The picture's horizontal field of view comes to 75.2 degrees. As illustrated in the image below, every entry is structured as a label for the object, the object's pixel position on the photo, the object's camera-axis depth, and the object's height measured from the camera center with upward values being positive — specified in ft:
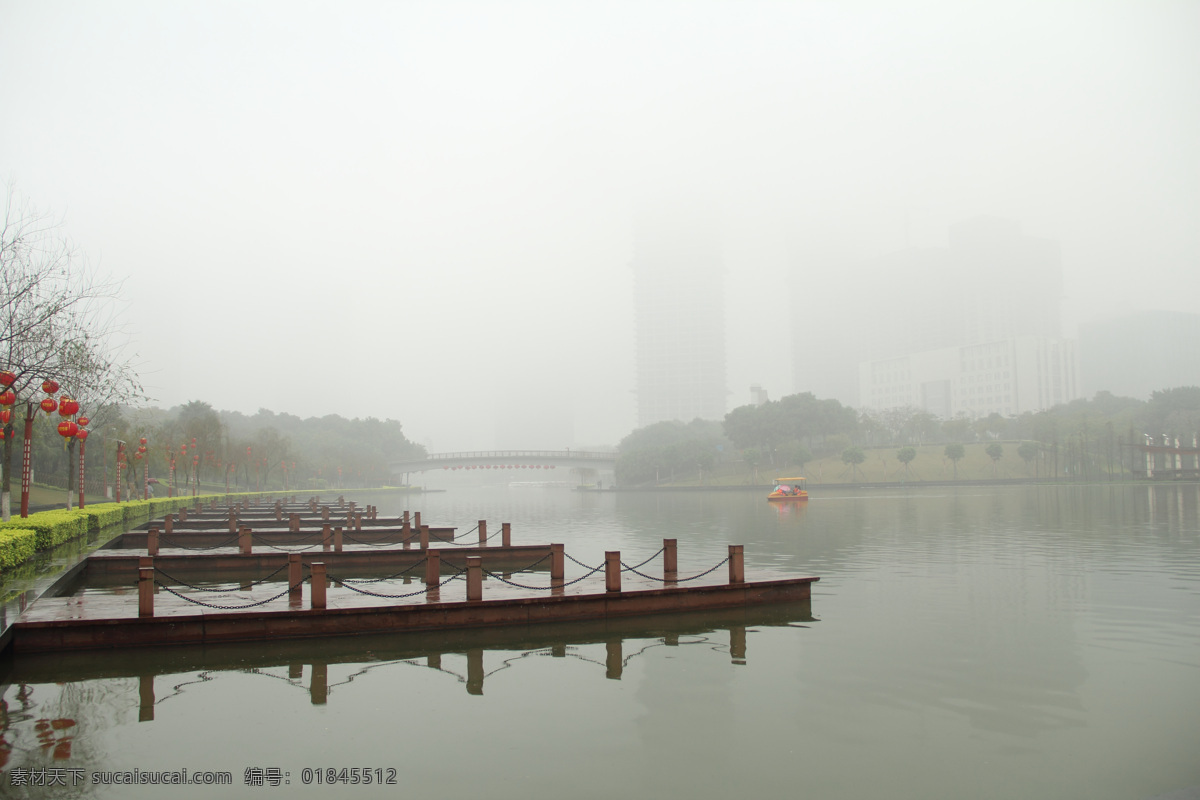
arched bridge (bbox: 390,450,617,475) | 509.35 -13.80
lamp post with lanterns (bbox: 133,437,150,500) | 162.56 -1.64
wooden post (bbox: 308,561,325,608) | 50.16 -9.30
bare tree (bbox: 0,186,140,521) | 80.38 +12.50
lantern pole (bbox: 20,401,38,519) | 85.92 -1.94
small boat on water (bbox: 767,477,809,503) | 261.85 -20.05
